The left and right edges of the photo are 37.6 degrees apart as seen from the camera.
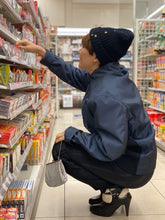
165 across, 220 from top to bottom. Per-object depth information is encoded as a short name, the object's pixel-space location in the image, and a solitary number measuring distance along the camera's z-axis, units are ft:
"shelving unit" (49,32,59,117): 19.45
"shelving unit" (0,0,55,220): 4.71
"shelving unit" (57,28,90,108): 26.94
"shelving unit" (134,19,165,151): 12.41
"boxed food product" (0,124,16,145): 4.69
